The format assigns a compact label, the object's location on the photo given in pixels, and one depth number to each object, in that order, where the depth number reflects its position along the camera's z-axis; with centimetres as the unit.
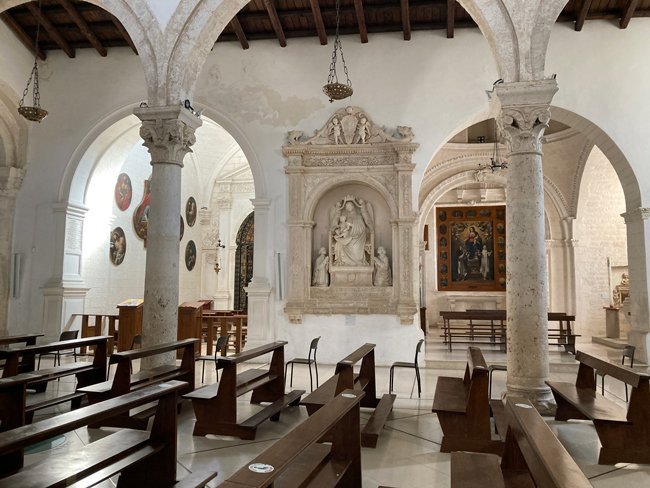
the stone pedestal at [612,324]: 1237
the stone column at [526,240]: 555
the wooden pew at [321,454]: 217
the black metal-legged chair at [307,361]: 673
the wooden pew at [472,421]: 438
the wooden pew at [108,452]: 247
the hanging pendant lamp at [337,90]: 729
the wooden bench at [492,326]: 1023
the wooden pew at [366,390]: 461
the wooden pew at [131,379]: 479
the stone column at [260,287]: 960
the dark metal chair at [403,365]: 644
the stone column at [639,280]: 876
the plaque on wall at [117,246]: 1262
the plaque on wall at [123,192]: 1280
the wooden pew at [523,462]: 207
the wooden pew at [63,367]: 514
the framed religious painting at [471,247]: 1658
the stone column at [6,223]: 1030
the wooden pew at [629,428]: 420
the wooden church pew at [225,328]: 954
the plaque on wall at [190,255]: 1586
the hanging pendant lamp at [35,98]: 819
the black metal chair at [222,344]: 699
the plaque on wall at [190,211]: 1576
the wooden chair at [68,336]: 799
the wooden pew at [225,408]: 475
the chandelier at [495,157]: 1322
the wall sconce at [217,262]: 1673
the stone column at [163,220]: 636
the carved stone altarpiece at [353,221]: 934
